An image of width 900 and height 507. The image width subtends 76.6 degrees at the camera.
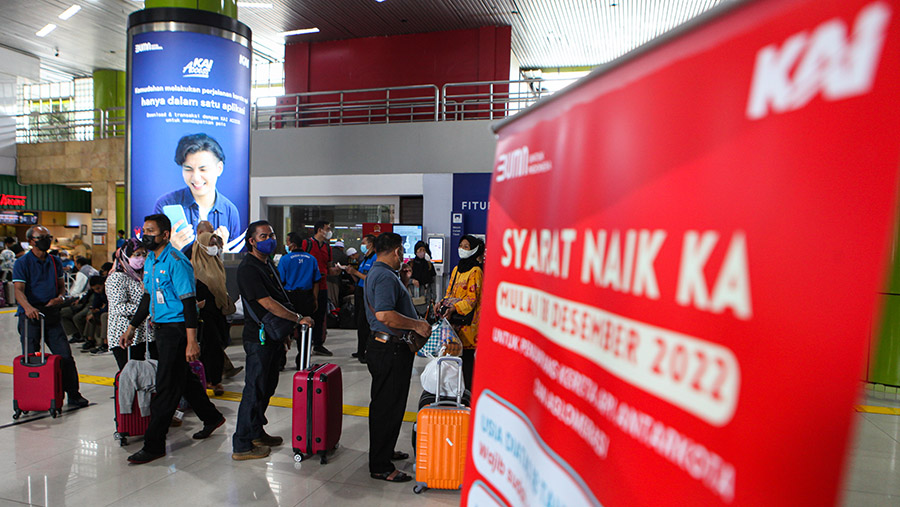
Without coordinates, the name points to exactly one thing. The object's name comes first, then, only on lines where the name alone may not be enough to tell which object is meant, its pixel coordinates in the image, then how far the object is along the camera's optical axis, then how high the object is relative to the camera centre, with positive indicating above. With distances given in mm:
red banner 639 -37
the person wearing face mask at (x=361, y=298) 7445 -1129
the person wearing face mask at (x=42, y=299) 5336 -844
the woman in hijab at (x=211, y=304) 5852 -917
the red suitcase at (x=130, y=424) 4508 -1684
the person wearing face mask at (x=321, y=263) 7996 -630
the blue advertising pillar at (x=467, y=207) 12297 +377
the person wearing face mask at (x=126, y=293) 4840 -687
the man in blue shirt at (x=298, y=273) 6891 -655
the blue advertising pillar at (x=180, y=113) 7773 +1409
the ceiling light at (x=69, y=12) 15156 +5381
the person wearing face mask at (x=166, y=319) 4152 -759
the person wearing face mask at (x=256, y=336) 4180 -886
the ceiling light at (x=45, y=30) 16550 +5334
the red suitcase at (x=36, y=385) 5102 -1568
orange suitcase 3693 -1452
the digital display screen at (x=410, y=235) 12133 -266
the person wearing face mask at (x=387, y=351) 3748 -869
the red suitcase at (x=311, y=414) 4176 -1430
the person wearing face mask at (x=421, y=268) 9992 -801
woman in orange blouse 4773 -630
